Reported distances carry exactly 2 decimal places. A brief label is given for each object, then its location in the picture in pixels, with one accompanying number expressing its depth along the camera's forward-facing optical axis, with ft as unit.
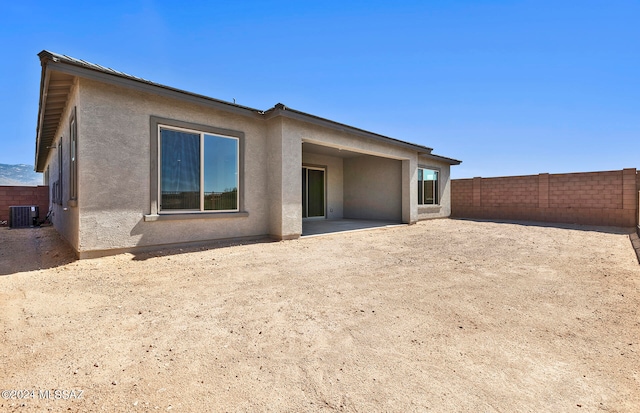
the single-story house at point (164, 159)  16.96
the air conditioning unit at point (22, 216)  34.96
